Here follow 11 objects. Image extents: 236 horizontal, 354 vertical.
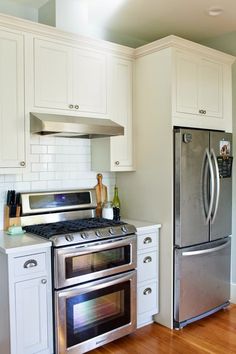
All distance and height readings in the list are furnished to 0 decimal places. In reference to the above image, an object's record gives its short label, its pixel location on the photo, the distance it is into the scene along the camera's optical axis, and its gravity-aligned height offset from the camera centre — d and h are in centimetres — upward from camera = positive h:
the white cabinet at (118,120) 320 +45
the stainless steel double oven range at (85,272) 242 -76
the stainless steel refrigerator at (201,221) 297 -47
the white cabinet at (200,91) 300 +71
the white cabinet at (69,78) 273 +75
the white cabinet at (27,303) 225 -88
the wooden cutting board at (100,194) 332 -24
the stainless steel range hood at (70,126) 256 +34
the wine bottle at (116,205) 330 -36
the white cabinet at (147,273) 299 -91
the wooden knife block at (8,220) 278 -40
